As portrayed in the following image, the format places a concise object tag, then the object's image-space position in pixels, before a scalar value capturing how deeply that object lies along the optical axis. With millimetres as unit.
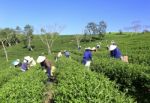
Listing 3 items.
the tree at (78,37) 43438
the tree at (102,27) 49065
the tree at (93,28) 50021
